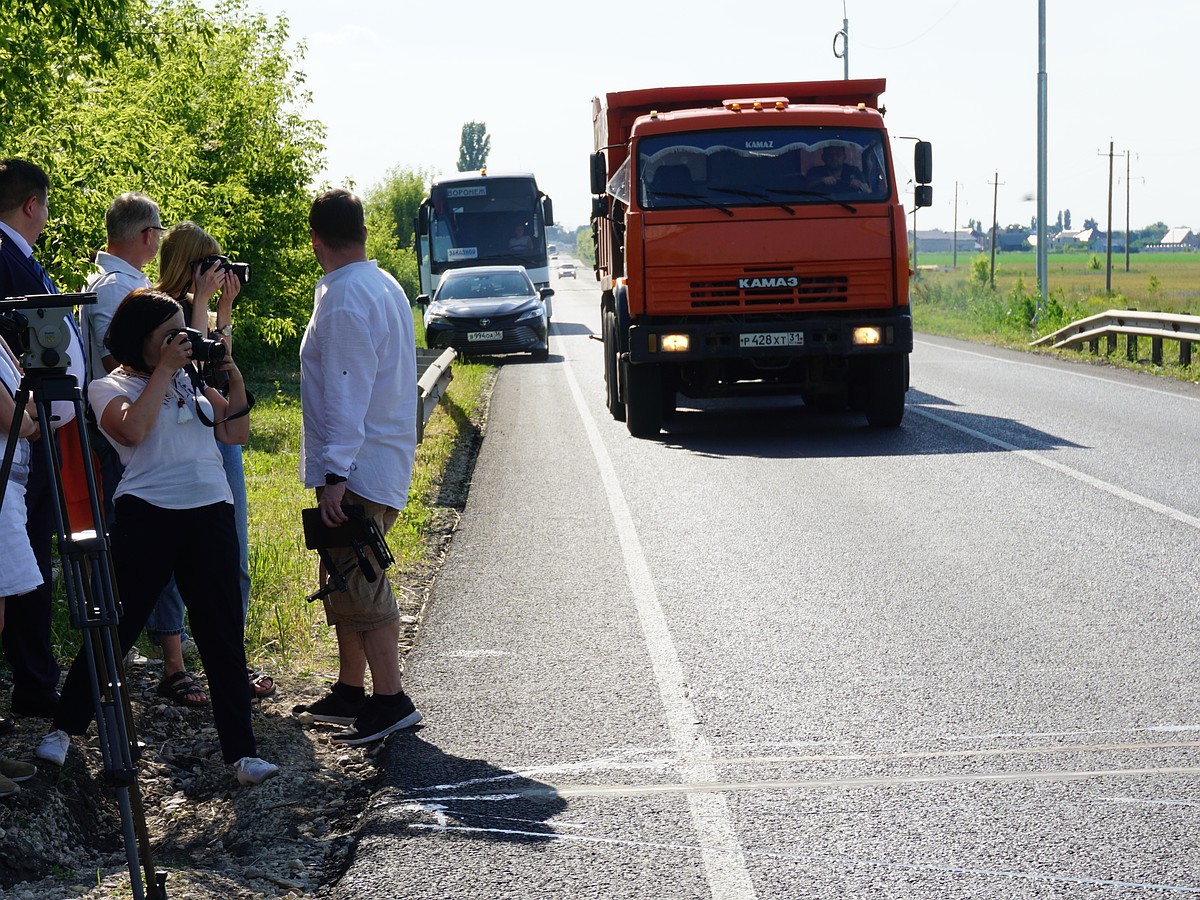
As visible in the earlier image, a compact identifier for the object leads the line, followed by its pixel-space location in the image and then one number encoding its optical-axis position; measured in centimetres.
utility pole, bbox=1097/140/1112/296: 8218
